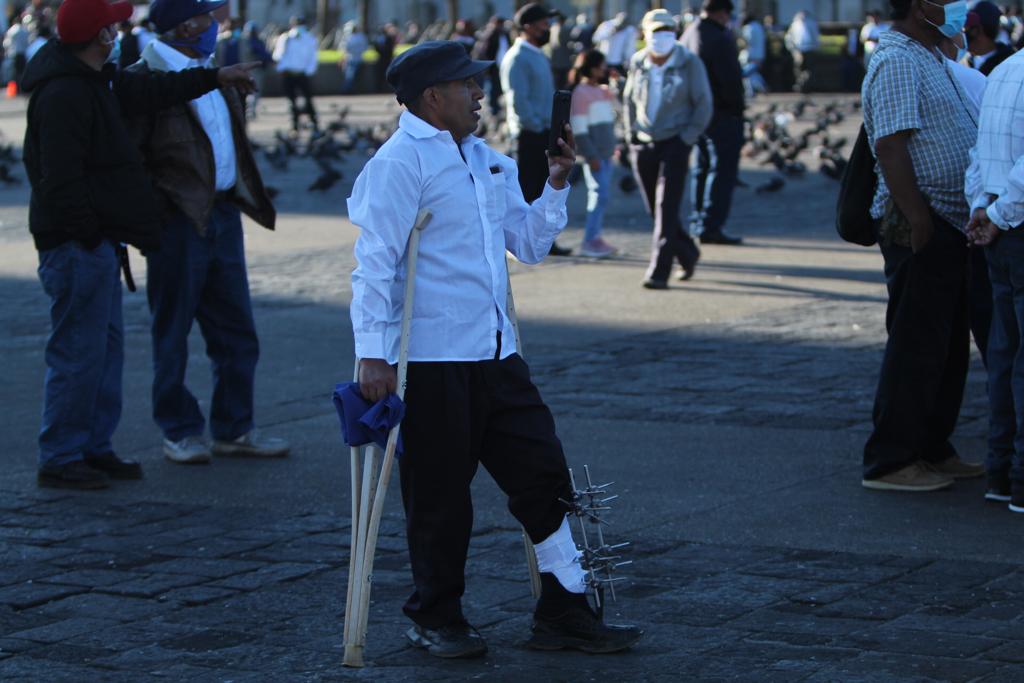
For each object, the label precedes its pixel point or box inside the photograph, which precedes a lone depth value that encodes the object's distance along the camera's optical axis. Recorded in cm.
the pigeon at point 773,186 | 1909
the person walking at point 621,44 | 3216
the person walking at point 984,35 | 1053
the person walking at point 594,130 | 1438
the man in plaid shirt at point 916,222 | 691
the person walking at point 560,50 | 2027
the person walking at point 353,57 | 4609
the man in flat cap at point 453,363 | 514
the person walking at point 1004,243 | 648
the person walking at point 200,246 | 795
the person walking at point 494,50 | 2681
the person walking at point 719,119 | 1487
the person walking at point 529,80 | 1432
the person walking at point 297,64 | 3159
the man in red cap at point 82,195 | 744
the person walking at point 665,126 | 1262
